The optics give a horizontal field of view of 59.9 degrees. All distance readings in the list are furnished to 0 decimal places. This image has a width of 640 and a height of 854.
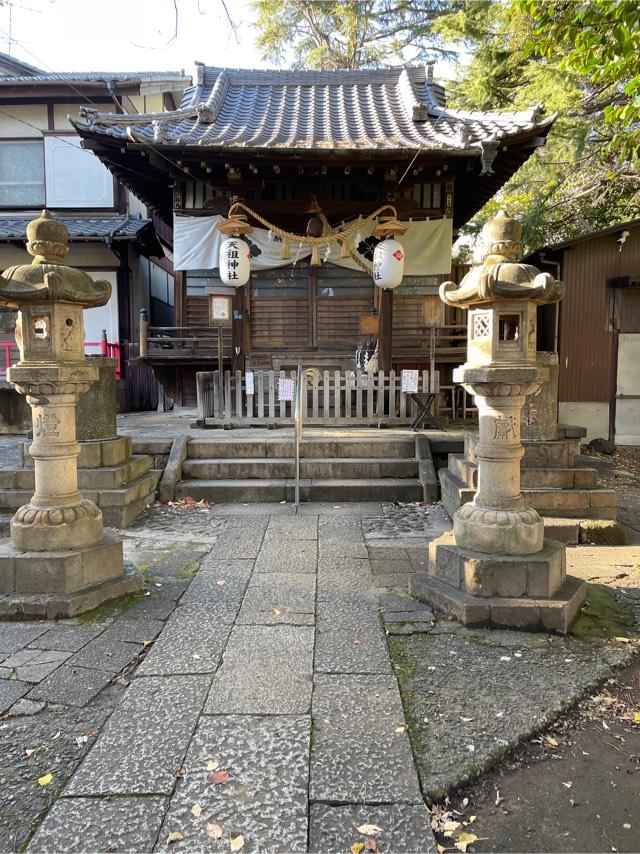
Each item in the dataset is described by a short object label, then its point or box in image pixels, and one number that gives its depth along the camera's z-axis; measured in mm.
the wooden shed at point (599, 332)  11273
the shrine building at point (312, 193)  9375
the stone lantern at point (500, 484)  3912
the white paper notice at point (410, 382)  8953
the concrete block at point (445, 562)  4120
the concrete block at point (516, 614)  3781
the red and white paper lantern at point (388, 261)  9578
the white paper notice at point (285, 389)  7816
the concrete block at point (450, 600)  3809
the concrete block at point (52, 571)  4078
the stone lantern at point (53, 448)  4113
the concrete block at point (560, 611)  3738
